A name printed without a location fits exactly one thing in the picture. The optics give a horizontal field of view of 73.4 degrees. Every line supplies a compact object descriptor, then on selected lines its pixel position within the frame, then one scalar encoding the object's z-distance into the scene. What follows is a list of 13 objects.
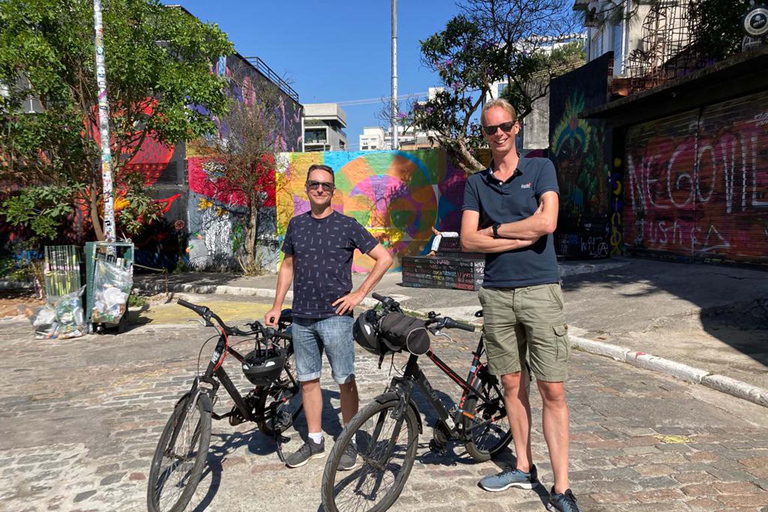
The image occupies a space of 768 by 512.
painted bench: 11.14
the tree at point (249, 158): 15.18
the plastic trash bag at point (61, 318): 7.73
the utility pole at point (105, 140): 8.69
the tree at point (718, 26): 9.98
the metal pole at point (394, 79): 19.83
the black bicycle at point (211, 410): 2.80
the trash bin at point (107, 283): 7.85
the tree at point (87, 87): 9.41
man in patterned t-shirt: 3.30
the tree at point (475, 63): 13.03
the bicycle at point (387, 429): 2.71
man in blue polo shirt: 2.78
